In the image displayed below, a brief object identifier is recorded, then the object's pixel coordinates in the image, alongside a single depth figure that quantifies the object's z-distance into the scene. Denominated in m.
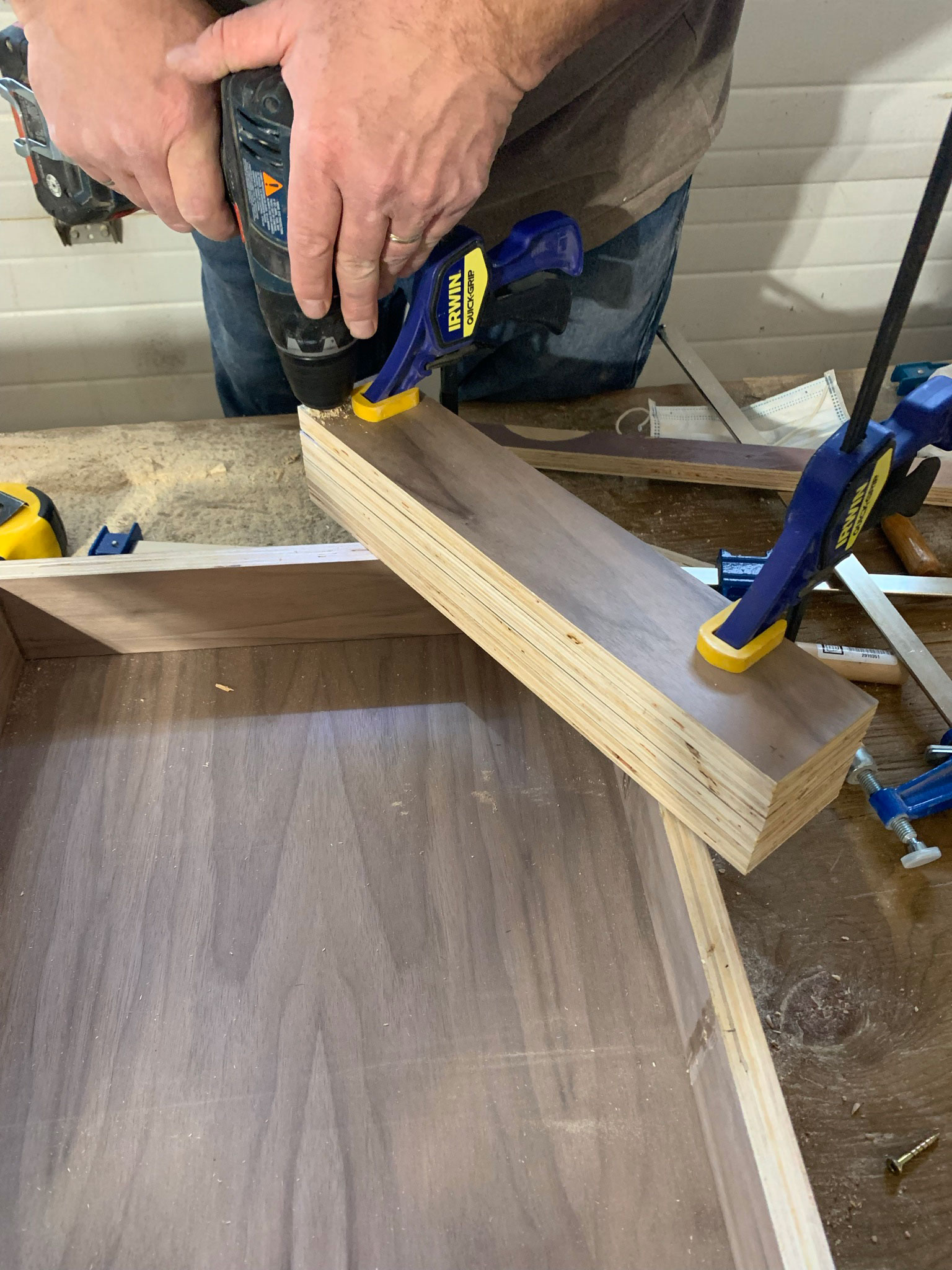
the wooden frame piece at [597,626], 0.67
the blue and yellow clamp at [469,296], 0.86
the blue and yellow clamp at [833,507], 0.60
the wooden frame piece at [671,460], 1.24
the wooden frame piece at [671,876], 0.59
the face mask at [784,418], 1.41
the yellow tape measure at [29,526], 1.06
